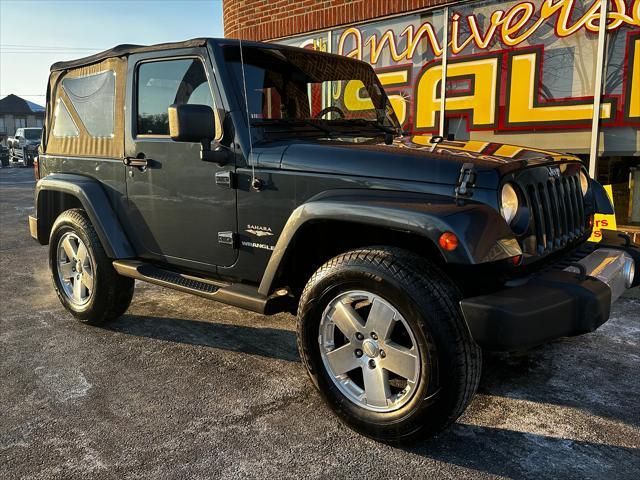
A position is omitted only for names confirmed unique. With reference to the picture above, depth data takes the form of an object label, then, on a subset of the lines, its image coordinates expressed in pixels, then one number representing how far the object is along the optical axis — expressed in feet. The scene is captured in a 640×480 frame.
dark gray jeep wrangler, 7.55
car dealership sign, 18.92
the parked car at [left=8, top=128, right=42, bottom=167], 88.01
